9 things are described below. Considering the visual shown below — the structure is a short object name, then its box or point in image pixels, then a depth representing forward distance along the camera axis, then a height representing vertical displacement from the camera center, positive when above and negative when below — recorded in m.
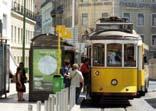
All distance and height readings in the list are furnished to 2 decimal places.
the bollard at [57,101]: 14.60 -1.14
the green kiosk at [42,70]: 25.77 -0.65
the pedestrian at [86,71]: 26.53 -0.73
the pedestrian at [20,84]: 26.81 -1.30
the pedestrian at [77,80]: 24.88 -1.04
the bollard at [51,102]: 12.81 -1.01
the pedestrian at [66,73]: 26.14 -0.84
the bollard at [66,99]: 18.28 -1.35
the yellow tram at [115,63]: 25.70 -0.36
